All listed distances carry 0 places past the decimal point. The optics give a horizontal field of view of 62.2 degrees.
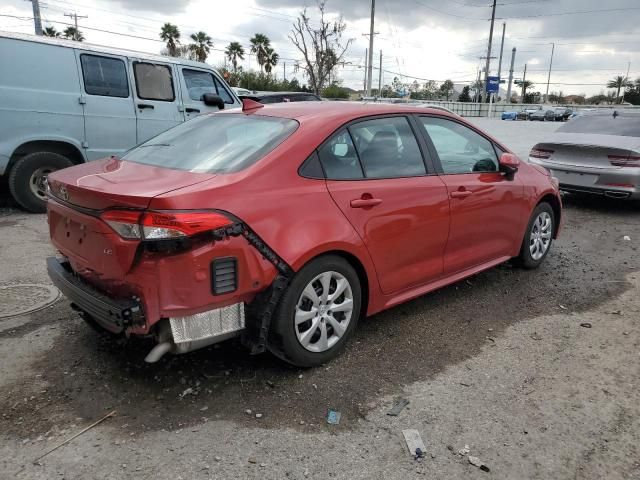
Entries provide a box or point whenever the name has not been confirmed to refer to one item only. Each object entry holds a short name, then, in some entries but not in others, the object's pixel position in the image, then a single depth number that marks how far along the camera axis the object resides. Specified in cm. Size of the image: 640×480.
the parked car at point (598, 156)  754
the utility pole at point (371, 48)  3164
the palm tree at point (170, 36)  4950
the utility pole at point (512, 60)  6346
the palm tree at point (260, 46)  5344
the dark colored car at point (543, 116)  4916
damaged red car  264
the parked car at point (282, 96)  1411
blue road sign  4856
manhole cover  407
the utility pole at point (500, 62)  5519
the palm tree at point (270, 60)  5400
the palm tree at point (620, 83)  8494
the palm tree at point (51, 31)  4465
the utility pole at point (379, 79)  5379
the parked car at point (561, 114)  5058
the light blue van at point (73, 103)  657
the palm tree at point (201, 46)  5169
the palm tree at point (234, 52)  5638
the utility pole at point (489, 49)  4797
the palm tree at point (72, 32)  4618
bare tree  2983
